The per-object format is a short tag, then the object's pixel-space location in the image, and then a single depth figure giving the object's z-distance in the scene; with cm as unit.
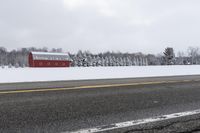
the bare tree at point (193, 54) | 13605
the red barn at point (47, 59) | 5862
